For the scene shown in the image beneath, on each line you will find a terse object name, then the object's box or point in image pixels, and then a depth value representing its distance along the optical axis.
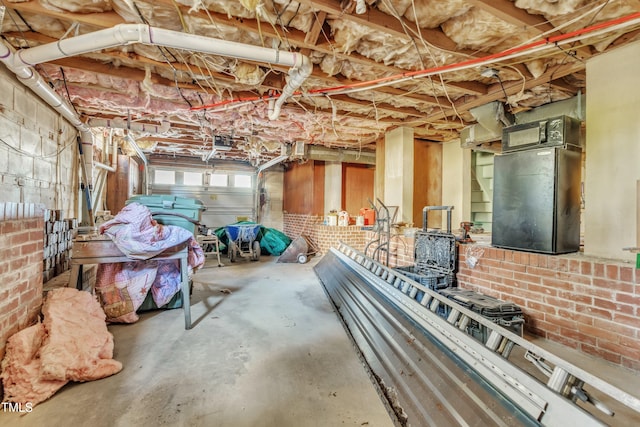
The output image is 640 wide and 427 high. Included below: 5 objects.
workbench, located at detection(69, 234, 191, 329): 2.43
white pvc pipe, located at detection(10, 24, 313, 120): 1.81
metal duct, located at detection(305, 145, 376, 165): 6.09
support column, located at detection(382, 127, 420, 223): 4.58
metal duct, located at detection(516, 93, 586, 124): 3.03
